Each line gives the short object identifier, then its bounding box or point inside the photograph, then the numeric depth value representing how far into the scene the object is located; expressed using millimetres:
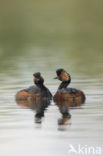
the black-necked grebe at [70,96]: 20719
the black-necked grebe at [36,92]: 21388
